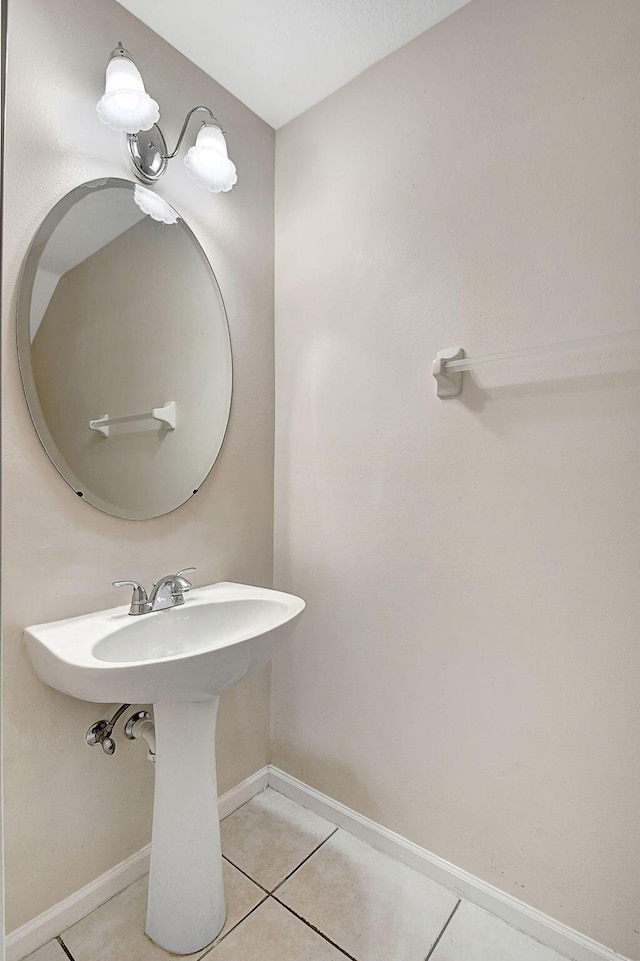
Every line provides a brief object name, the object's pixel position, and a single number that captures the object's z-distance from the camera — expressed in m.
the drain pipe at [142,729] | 1.31
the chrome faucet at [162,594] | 1.35
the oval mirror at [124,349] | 1.25
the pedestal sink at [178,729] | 1.12
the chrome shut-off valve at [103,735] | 1.27
